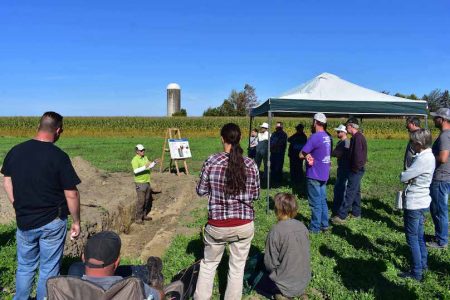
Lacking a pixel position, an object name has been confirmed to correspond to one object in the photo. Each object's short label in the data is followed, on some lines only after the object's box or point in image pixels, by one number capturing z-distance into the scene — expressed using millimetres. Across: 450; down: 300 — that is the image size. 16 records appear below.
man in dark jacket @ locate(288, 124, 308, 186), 11250
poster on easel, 13219
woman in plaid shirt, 3691
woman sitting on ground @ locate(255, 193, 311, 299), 4078
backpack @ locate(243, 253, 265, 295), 4523
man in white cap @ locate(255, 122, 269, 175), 12071
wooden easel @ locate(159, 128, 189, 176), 13606
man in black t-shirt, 3490
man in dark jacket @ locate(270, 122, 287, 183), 11531
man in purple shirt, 6414
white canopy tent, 7773
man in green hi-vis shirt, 8062
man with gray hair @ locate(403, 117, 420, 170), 5699
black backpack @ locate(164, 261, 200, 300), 4201
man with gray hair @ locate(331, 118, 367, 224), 7148
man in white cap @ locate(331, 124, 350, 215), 7555
